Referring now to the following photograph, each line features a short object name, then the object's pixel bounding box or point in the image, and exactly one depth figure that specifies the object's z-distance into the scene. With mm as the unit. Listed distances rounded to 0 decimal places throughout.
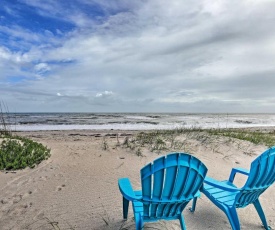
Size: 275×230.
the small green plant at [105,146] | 6929
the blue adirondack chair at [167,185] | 2529
